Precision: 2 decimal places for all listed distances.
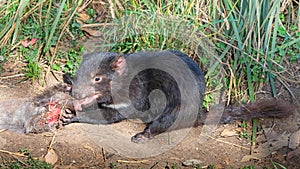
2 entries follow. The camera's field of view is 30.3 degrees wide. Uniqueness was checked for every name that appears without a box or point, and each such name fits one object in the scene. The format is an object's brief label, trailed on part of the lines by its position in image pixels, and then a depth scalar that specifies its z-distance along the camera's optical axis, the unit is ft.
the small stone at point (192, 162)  11.48
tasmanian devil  12.06
